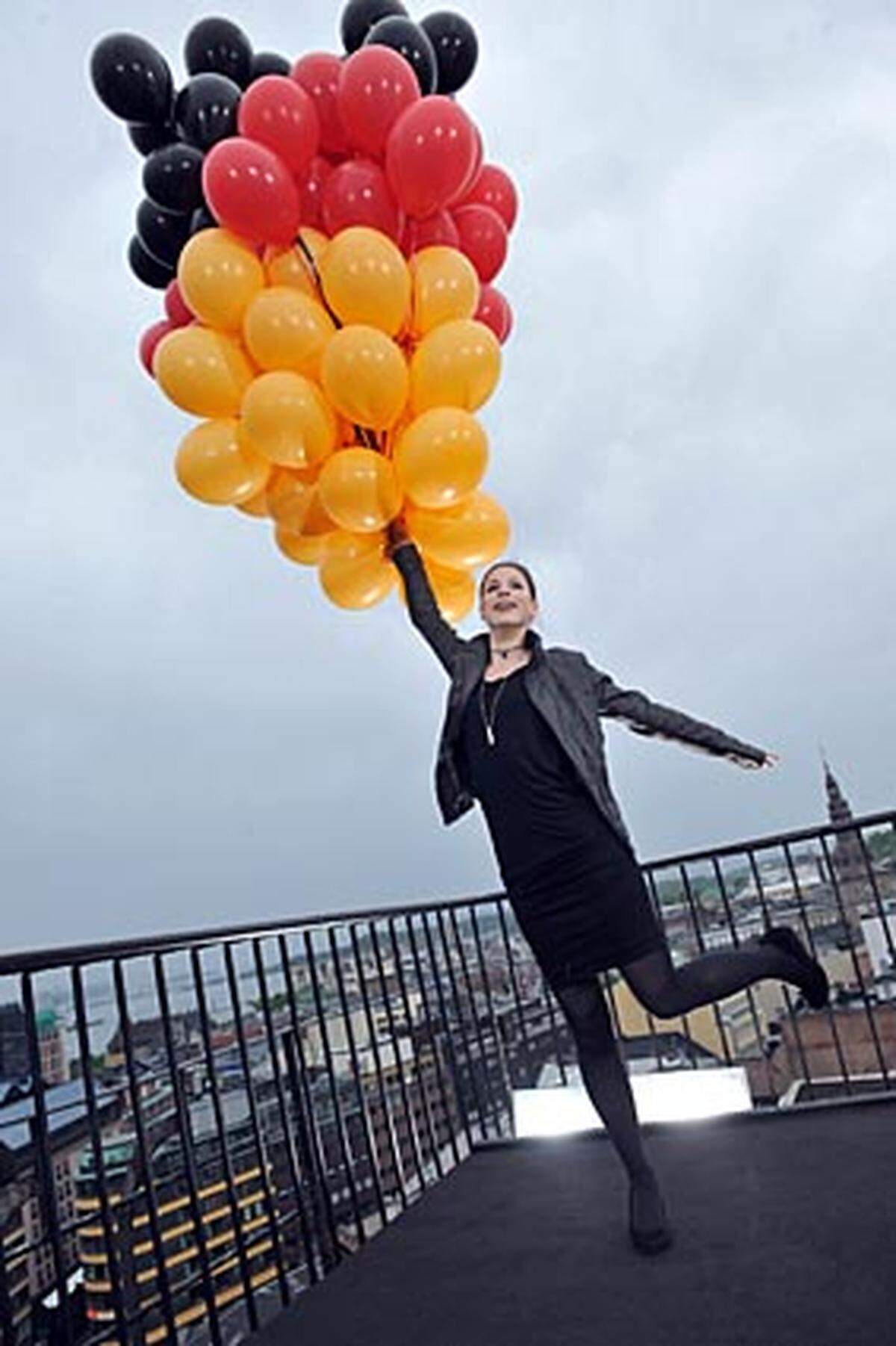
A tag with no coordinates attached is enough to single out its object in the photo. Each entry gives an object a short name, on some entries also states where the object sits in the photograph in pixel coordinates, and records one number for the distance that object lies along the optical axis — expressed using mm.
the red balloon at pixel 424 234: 2129
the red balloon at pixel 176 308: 2232
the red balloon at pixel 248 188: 1852
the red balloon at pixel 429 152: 1906
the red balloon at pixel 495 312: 2373
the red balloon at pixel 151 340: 2346
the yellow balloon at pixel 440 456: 1880
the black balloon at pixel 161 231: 2227
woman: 1548
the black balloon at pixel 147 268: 2371
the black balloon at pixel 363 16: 2305
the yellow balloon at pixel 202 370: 1972
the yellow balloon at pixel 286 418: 1836
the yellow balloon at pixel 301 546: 2199
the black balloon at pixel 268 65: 2363
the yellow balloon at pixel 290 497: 2104
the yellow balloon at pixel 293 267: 2010
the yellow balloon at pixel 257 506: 2213
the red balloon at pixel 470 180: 2088
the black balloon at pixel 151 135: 2201
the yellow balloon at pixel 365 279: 1878
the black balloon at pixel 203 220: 2139
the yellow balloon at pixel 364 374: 1826
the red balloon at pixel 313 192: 2100
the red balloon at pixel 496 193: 2385
